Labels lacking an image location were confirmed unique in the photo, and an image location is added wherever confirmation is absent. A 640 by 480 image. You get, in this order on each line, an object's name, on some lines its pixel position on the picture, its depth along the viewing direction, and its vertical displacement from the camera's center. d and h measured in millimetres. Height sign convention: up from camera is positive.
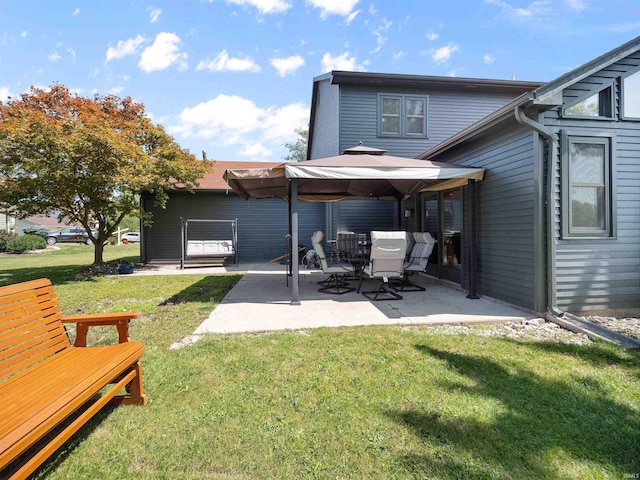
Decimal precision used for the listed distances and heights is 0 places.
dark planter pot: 10148 -1123
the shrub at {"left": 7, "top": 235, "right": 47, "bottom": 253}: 17891 -519
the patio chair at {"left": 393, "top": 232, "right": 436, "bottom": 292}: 6477 -627
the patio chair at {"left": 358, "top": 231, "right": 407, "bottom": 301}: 5508 -444
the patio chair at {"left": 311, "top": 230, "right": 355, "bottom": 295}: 6273 -754
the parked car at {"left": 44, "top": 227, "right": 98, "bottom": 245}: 25359 -161
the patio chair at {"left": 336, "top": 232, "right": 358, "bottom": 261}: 7955 -296
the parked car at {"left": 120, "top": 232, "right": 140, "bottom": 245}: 28766 -418
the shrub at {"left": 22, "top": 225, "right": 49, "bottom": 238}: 25838 +274
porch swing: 11406 -339
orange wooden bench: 1441 -824
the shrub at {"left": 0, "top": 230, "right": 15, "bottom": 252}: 18353 -194
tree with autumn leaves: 8016 +1876
